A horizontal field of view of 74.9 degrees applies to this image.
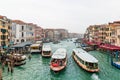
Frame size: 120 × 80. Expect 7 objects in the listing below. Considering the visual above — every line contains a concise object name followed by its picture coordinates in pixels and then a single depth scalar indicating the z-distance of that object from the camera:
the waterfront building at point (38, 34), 57.19
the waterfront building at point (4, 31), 25.09
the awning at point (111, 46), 25.45
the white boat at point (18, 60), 17.84
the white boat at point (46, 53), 23.33
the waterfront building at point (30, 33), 41.69
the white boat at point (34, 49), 27.17
